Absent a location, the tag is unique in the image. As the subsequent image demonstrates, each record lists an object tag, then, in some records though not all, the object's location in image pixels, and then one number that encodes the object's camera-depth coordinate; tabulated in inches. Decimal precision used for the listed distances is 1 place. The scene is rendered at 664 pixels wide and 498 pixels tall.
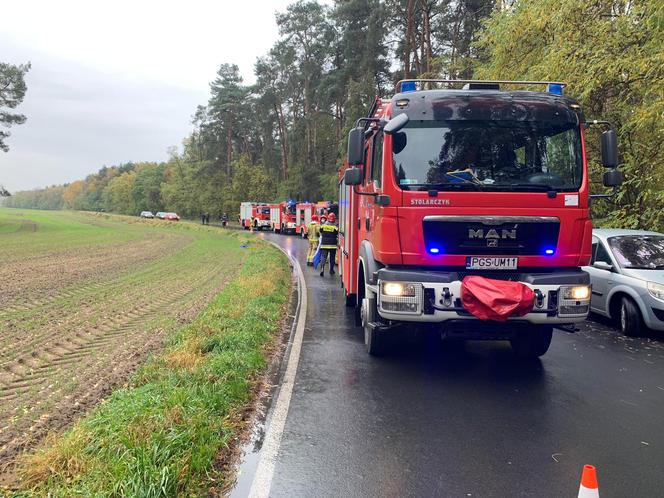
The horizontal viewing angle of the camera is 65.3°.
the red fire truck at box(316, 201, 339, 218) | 1317.7
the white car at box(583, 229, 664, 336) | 302.2
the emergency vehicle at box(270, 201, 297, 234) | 1707.7
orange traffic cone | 101.1
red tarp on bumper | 200.1
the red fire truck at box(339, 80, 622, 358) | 210.5
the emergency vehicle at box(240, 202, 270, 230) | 1939.0
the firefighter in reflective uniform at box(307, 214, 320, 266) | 688.5
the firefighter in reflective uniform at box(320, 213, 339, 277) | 564.7
